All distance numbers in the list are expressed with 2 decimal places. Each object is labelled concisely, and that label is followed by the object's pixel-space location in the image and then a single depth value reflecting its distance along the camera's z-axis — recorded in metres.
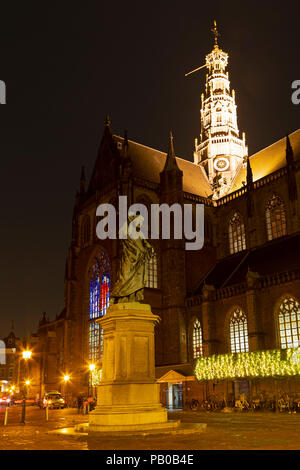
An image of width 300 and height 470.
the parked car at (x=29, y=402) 51.69
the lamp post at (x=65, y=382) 42.97
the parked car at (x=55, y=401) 37.16
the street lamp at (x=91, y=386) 39.85
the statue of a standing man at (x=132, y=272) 12.70
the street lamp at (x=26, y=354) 20.36
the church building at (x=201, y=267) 31.77
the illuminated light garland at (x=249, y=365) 25.92
